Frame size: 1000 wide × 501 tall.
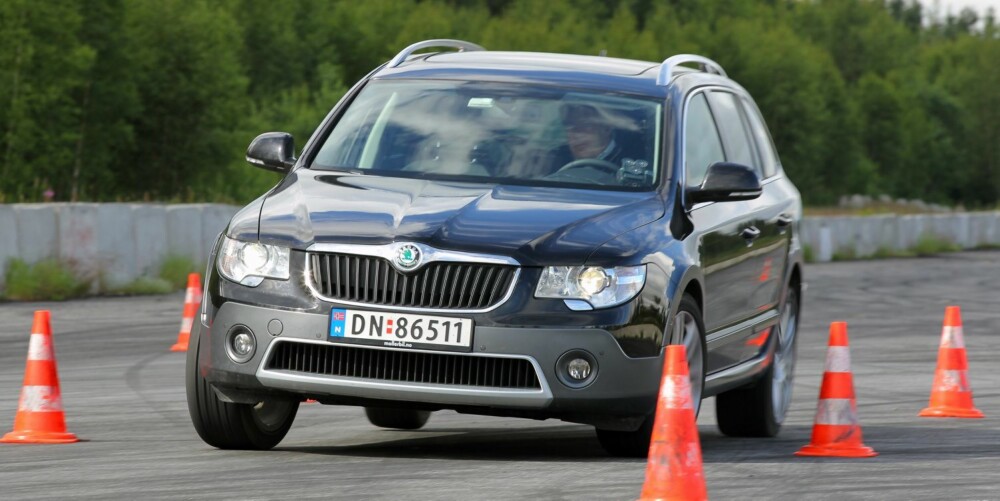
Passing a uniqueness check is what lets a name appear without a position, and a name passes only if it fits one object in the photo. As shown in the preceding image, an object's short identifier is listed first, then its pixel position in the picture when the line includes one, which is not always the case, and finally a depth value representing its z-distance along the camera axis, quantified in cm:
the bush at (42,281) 3725
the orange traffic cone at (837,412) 1608
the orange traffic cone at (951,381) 2094
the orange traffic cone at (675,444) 1148
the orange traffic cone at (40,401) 1565
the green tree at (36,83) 10812
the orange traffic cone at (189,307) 2792
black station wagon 1324
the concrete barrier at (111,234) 3744
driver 1545
